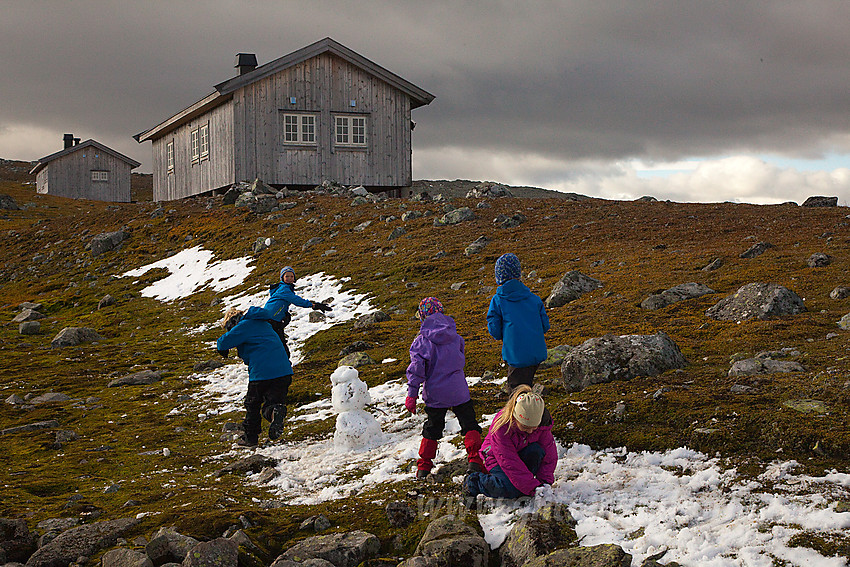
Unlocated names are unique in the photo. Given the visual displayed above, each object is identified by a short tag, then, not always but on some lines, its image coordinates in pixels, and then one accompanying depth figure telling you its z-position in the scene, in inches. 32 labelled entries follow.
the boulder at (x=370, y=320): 614.3
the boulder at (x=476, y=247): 782.5
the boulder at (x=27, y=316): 863.7
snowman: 349.4
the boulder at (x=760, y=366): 348.8
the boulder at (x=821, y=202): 1023.0
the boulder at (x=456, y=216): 936.3
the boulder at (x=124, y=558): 218.4
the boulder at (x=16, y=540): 243.0
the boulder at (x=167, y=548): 225.9
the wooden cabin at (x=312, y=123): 1326.3
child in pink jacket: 253.9
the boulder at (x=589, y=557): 196.4
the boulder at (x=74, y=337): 728.3
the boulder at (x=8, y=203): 2357.3
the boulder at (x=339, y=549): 224.2
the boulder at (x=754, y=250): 628.4
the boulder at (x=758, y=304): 451.2
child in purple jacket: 300.2
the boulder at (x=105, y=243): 1205.1
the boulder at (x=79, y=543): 233.6
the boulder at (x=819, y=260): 564.6
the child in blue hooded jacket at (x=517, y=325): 331.3
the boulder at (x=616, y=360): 364.2
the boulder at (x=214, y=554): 212.4
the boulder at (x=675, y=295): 515.8
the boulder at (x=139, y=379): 564.4
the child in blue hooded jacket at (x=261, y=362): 384.5
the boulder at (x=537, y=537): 214.8
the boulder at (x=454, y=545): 217.6
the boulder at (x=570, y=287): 572.1
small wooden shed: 2989.7
